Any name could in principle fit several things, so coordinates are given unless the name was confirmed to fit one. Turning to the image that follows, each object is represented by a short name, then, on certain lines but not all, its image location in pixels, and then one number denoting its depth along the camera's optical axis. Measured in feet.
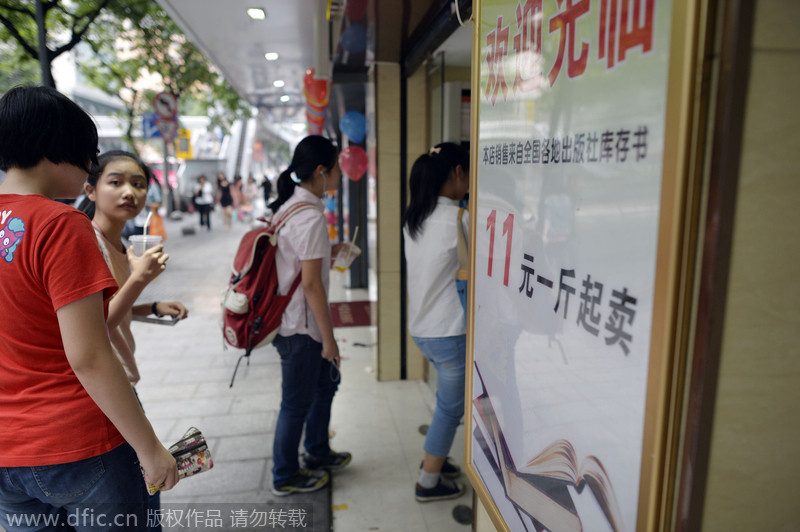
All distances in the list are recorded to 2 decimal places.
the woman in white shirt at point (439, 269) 7.84
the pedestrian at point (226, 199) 52.65
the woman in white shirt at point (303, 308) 8.09
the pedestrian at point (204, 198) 52.39
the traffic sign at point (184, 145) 51.63
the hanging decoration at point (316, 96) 18.56
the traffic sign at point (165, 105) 30.35
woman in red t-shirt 3.92
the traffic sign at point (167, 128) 31.27
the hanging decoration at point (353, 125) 16.48
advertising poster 2.50
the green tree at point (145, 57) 28.14
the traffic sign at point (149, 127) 38.60
